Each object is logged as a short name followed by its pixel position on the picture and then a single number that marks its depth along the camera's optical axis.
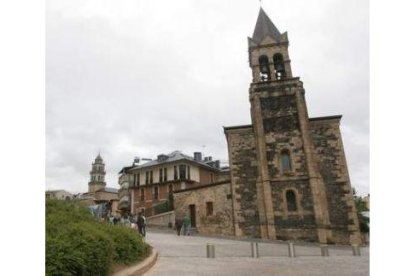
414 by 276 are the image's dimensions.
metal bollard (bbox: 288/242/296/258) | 12.77
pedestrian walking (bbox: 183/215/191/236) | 22.77
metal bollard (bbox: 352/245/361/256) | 13.77
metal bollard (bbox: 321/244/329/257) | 13.47
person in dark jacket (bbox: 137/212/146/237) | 17.06
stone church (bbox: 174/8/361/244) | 21.55
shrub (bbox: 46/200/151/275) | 5.02
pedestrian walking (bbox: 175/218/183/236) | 22.77
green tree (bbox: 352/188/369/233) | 24.47
